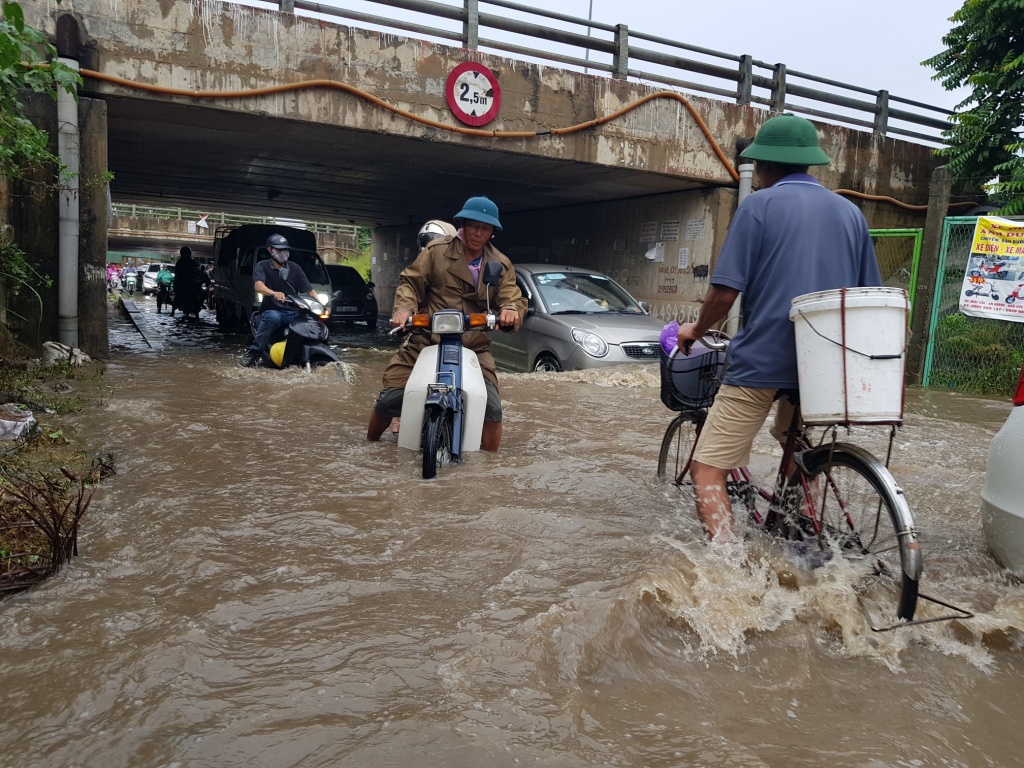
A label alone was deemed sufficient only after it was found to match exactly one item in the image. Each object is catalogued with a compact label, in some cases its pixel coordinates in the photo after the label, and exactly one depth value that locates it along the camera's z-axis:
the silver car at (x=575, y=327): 9.26
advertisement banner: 9.13
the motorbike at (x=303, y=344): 9.41
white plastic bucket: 2.75
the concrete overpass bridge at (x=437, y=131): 9.17
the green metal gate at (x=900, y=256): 10.55
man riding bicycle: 3.08
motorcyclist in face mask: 9.38
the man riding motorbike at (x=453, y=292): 5.27
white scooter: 4.83
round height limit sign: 10.53
